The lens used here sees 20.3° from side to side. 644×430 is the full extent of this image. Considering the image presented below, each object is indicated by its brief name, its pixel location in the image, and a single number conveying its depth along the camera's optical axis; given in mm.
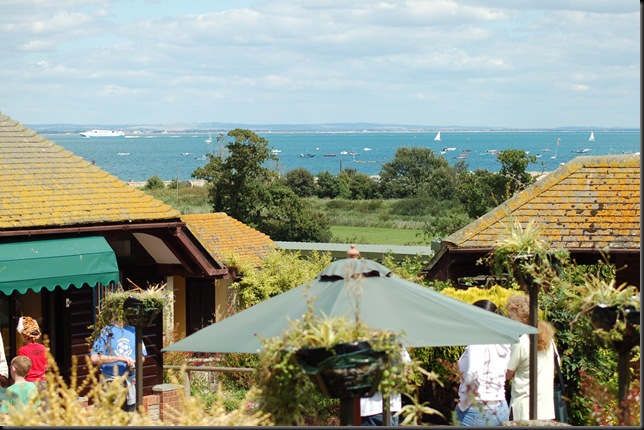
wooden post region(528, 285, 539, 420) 14246
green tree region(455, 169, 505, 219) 57170
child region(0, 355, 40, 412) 15044
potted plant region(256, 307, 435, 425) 9731
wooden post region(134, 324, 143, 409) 16544
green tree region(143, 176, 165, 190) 139468
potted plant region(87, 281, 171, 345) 17535
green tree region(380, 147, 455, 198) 150743
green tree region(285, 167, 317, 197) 144356
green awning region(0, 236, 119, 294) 23151
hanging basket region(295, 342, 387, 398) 9697
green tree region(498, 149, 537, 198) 53679
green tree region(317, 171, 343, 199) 143476
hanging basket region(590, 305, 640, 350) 11899
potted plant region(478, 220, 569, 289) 15058
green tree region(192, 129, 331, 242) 65957
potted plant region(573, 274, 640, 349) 11899
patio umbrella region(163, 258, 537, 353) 12298
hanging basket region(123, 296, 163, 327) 17522
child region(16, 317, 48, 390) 17425
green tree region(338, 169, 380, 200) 145072
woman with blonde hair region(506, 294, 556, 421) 14700
